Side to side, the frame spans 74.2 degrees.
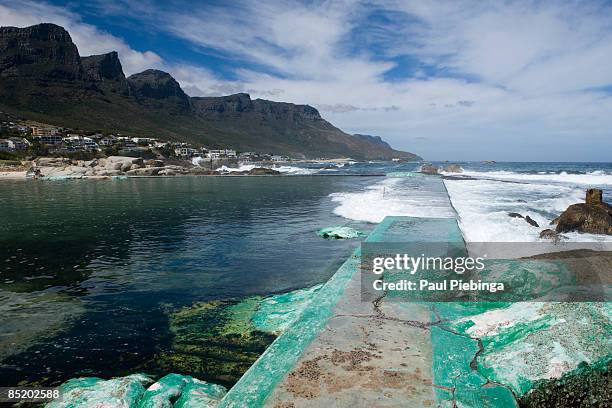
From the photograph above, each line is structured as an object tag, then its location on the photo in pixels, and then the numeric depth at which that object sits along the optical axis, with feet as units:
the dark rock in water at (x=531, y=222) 60.32
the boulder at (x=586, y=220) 52.21
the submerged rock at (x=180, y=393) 17.16
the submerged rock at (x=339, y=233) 55.77
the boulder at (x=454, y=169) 265.48
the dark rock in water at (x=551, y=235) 48.18
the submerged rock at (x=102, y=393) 17.28
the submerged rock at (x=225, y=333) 21.80
